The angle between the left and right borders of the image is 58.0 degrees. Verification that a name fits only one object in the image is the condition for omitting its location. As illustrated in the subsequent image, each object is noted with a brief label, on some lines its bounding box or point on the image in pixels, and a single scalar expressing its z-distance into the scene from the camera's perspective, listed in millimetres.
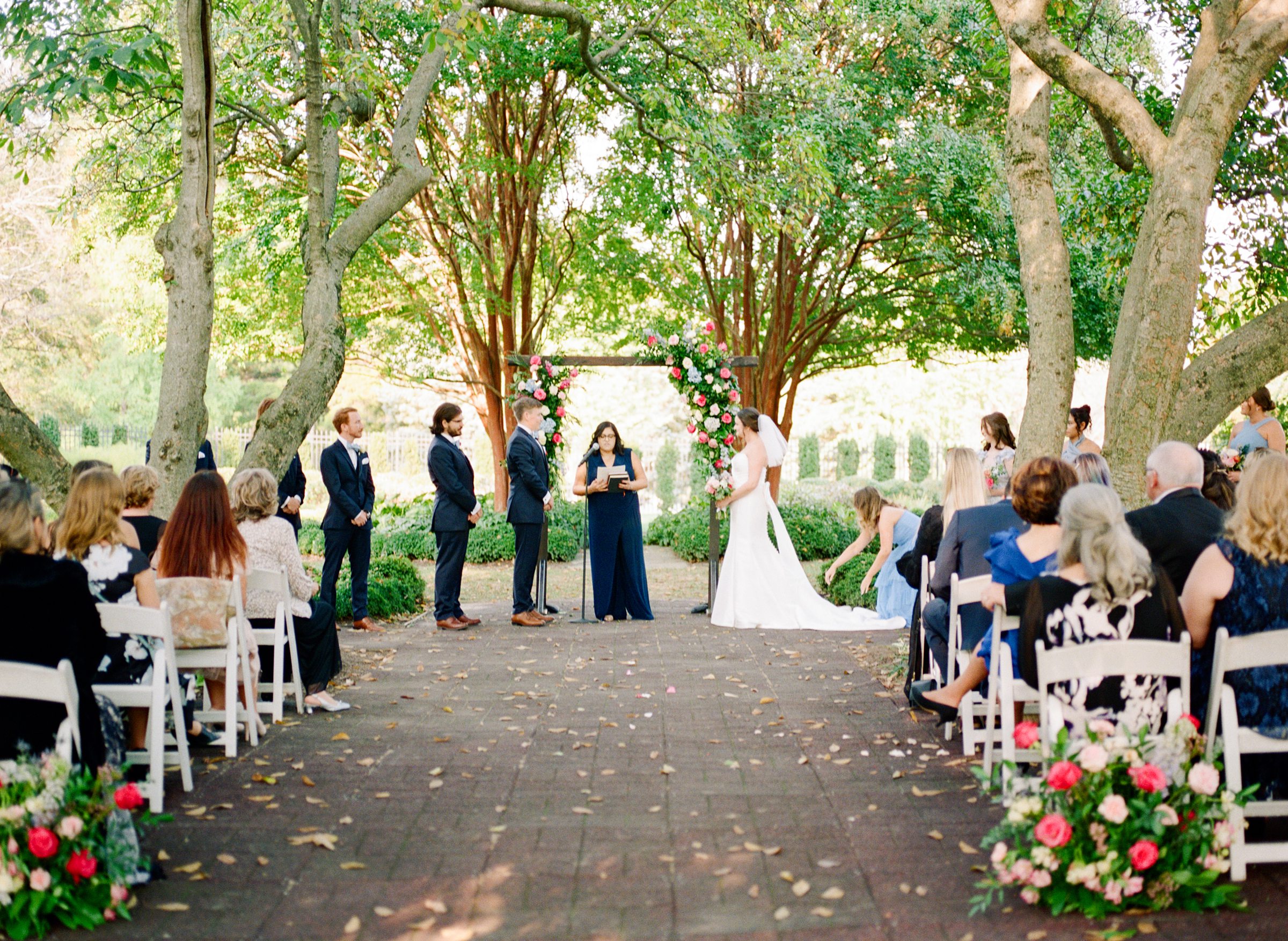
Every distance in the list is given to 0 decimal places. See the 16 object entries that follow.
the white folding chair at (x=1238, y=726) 3969
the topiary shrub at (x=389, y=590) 10844
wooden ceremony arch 11773
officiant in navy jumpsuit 11102
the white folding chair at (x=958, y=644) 5730
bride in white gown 10867
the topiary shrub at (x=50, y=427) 29609
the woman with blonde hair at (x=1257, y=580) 4211
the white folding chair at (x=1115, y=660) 4078
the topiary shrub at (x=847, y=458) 30391
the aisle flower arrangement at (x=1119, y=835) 3697
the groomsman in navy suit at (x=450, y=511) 10211
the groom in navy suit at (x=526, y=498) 10781
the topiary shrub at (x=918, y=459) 31062
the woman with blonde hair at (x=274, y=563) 6746
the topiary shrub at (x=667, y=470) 28672
